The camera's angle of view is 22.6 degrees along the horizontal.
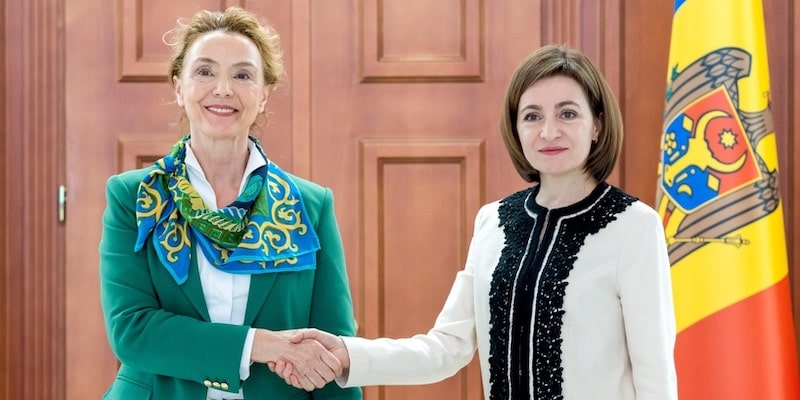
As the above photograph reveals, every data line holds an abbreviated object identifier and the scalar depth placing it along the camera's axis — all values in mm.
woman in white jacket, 3216
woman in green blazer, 3336
